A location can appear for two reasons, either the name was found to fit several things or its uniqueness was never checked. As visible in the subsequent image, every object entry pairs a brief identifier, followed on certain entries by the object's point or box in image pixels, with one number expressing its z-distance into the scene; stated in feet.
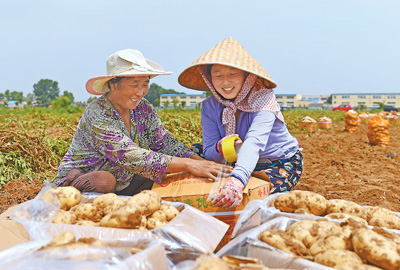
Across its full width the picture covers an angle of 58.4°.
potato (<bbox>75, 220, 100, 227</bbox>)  6.15
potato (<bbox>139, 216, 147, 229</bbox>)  6.21
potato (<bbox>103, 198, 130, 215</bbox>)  6.45
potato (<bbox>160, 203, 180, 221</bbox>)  6.77
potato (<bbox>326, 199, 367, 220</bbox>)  6.91
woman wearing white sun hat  8.90
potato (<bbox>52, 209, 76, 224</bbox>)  6.14
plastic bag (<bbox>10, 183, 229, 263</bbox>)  5.49
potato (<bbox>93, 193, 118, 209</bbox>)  7.11
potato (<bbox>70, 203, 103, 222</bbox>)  6.75
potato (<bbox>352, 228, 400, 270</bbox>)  4.72
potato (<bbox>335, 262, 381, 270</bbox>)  4.57
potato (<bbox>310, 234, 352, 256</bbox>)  5.20
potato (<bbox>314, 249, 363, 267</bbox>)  4.80
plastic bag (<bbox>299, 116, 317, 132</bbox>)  41.93
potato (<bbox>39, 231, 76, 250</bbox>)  4.65
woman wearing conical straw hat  9.00
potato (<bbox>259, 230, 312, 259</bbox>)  5.24
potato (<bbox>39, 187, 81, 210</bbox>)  7.05
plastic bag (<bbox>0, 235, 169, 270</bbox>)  4.15
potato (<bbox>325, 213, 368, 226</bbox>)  6.21
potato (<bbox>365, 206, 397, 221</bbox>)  6.55
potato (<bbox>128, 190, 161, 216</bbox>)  6.42
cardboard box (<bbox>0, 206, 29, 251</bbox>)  6.06
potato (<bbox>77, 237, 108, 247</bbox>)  4.67
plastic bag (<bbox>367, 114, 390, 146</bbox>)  28.53
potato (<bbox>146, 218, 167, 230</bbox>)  6.34
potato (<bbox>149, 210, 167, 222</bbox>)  6.62
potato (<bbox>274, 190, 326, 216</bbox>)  7.02
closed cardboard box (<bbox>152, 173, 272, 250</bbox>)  7.84
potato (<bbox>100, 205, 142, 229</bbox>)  5.85
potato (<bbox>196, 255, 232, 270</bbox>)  4.16
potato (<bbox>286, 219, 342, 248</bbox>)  5.58
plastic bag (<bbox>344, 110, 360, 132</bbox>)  40.82
